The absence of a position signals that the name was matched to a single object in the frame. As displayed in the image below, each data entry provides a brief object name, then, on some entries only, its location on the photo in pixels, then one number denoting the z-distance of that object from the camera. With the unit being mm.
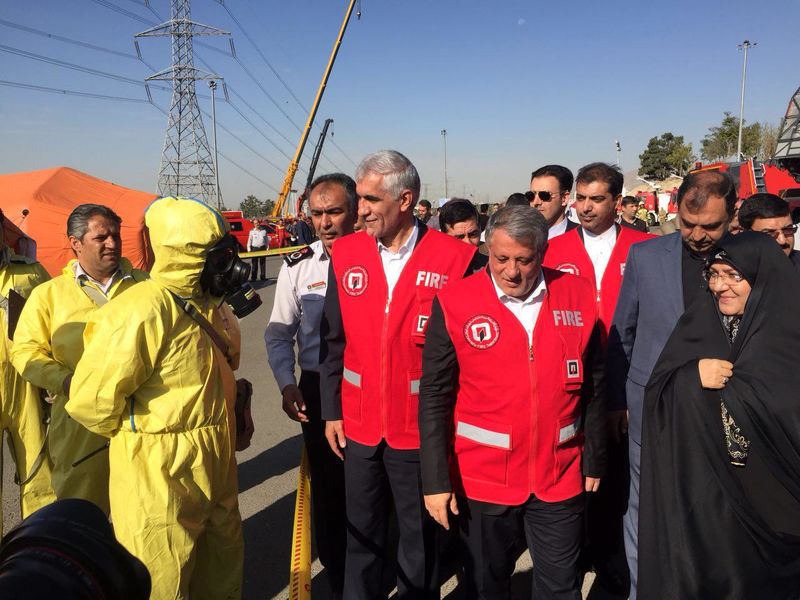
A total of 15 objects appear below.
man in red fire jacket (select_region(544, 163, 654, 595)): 3449
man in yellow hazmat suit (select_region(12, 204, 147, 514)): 2945
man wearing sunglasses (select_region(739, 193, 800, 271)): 3820
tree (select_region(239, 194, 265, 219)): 79450
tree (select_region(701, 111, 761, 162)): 47844
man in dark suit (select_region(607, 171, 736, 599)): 2750
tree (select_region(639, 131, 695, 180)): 57188
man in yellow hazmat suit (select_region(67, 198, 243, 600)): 2117
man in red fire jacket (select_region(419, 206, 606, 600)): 2297
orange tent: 12625
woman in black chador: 2184
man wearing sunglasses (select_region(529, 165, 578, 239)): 4730
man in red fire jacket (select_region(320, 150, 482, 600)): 2621
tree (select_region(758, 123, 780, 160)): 45634
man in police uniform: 3305
